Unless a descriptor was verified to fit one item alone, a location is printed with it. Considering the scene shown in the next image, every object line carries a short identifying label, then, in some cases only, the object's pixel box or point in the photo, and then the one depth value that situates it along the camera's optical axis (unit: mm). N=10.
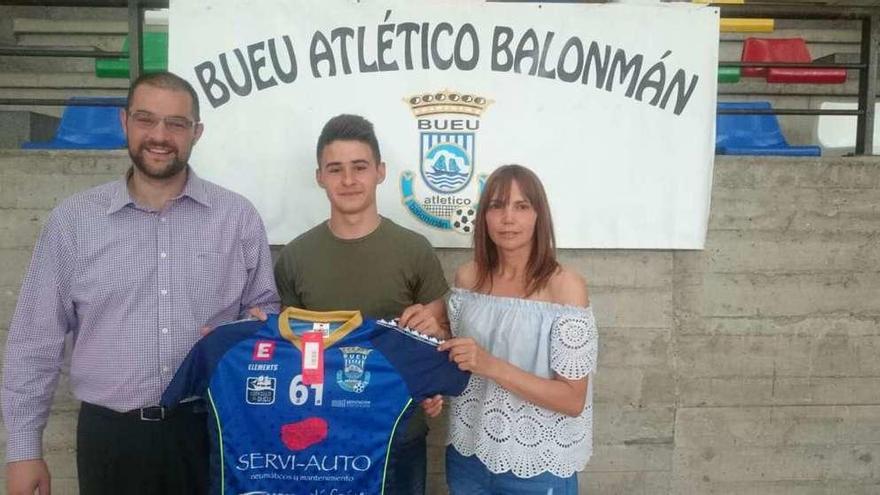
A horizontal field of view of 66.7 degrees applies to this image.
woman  2129
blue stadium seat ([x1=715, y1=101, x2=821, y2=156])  3849
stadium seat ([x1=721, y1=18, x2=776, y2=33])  3623
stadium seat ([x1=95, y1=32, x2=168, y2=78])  3479
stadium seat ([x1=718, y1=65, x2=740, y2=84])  3675
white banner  3059
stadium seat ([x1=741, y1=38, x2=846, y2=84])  3912
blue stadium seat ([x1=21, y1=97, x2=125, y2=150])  3404
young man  2398
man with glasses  2291
